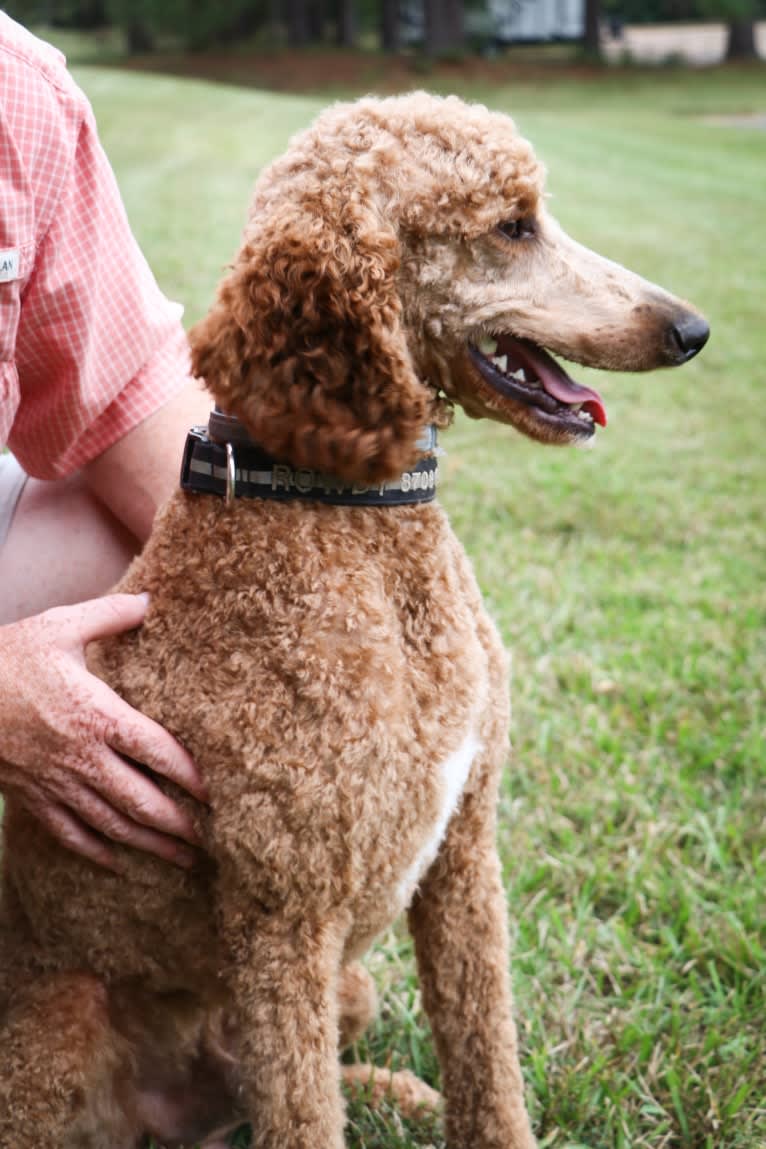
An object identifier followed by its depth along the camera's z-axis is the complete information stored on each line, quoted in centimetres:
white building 4084
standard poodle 146
